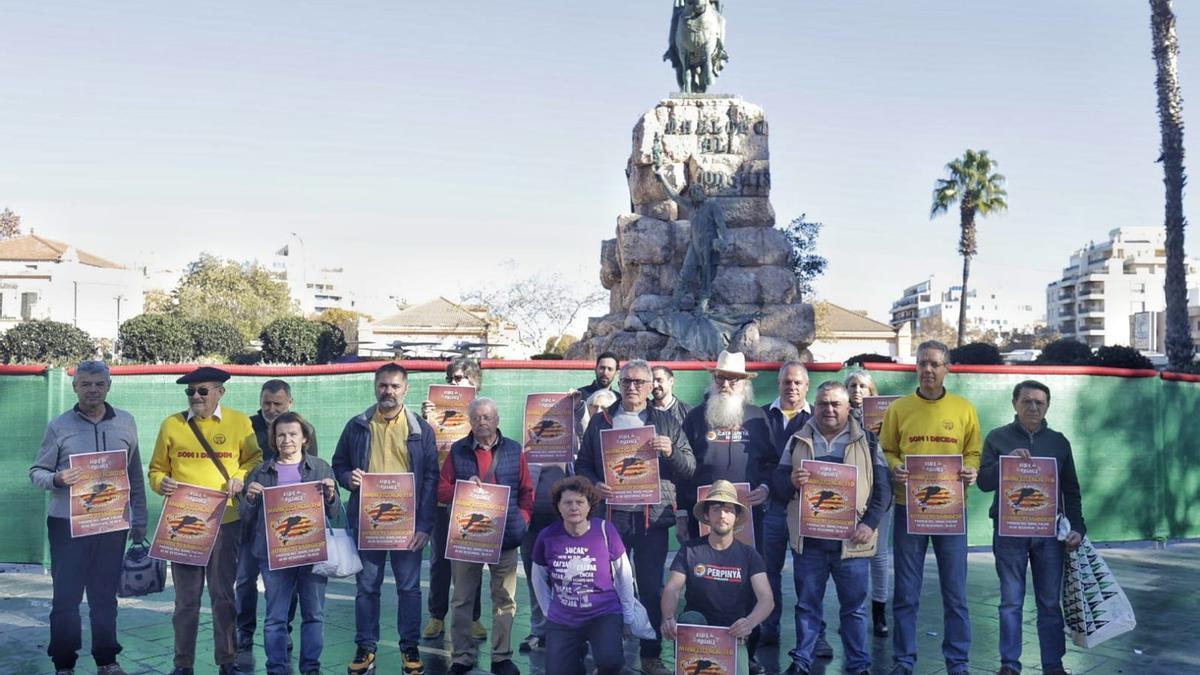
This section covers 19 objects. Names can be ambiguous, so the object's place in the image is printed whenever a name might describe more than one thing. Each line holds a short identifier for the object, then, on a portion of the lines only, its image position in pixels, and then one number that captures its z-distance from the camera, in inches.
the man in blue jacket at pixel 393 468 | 233.0
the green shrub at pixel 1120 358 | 967.6
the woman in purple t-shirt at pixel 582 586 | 196.2
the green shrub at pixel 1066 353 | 1020.6
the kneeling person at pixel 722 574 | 193.6
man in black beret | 224.8
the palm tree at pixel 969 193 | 1865.2
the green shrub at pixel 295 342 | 1550.2
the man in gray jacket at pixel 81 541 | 221.3
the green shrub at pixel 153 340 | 1491.1
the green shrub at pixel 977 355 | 1088.8
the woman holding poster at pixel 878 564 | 278.2
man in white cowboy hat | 237.5
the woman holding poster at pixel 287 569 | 219.3
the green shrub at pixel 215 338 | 1594.5
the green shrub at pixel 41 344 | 1464.1
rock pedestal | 685.9
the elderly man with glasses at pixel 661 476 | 235.6
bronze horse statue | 782.5
